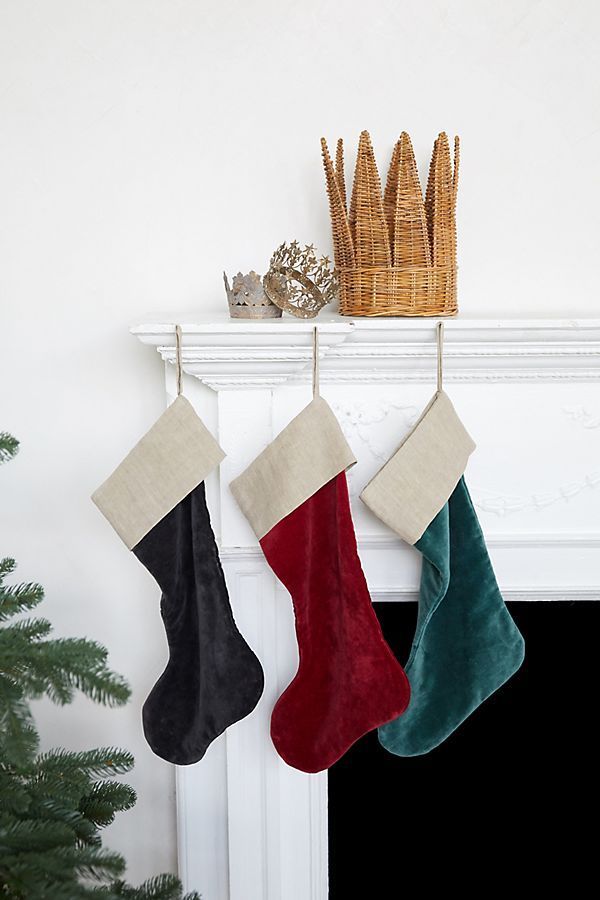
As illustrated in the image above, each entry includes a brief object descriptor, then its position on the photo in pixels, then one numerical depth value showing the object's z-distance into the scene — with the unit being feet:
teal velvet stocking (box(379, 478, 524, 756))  3.92
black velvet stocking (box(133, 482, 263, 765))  3.82
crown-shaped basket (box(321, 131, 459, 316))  3.72
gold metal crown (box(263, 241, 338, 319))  3.70
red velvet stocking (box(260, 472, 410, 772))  3.83
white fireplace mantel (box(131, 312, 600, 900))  3.76
